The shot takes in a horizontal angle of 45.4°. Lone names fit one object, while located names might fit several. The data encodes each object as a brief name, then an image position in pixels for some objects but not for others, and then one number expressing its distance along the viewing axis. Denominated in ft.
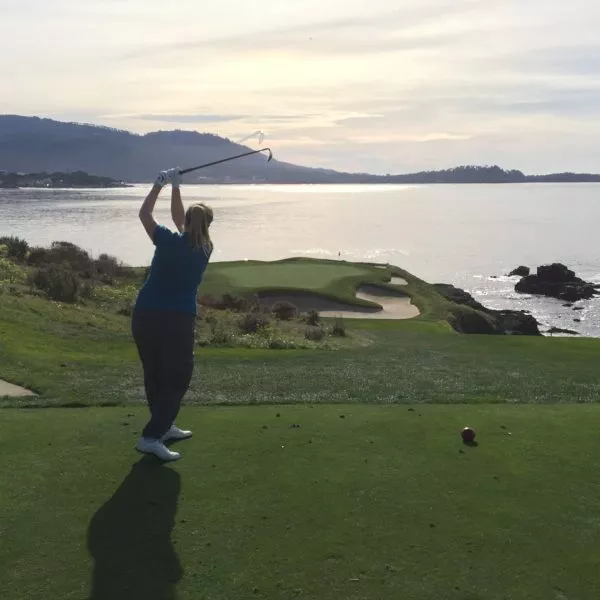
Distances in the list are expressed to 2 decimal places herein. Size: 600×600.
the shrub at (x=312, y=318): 92.22
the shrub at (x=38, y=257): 105.91
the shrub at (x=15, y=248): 106.32
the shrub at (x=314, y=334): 75.20
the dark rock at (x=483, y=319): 123.75
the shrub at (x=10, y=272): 84.58
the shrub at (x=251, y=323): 75.71
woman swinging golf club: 20.85
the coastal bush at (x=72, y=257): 109.19
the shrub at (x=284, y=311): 95.04
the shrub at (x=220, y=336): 64.03
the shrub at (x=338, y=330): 79.41
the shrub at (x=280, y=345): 64.69
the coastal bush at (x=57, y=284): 80.02
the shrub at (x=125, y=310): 79.15
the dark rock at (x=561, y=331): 154.81
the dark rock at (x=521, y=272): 257.34
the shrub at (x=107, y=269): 112.06
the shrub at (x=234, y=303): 97.66
